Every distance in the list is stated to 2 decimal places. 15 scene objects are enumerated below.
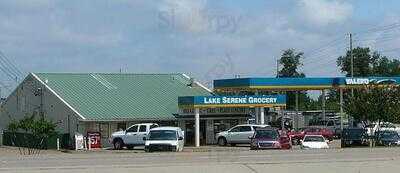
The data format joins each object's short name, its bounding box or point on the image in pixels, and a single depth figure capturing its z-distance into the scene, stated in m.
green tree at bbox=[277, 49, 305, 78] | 110.62
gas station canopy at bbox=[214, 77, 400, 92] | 59.53
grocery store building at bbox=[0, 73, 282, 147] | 57.09
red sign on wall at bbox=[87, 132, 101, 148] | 53.81
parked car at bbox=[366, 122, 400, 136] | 52.34
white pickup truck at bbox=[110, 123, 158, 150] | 49.44
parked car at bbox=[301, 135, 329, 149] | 42.03
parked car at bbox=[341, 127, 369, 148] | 49.31
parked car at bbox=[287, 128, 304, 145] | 54.75
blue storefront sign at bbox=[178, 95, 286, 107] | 54.81
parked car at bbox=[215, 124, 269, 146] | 50.34
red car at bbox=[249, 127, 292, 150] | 41.97
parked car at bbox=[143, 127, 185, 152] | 40.28
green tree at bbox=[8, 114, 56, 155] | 50.62
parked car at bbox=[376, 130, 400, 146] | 48.15
